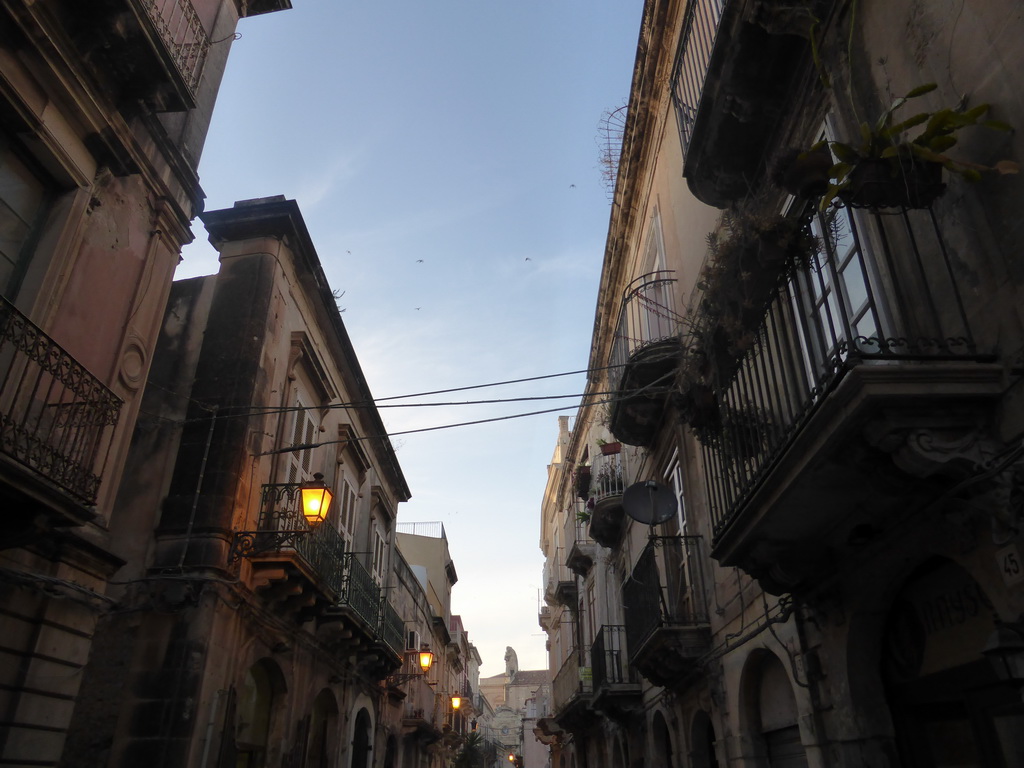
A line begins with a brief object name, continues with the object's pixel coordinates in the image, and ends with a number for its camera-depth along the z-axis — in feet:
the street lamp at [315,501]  31.65
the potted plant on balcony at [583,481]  59.88
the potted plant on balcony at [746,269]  17.79
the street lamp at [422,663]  66.39
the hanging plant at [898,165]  13.47
